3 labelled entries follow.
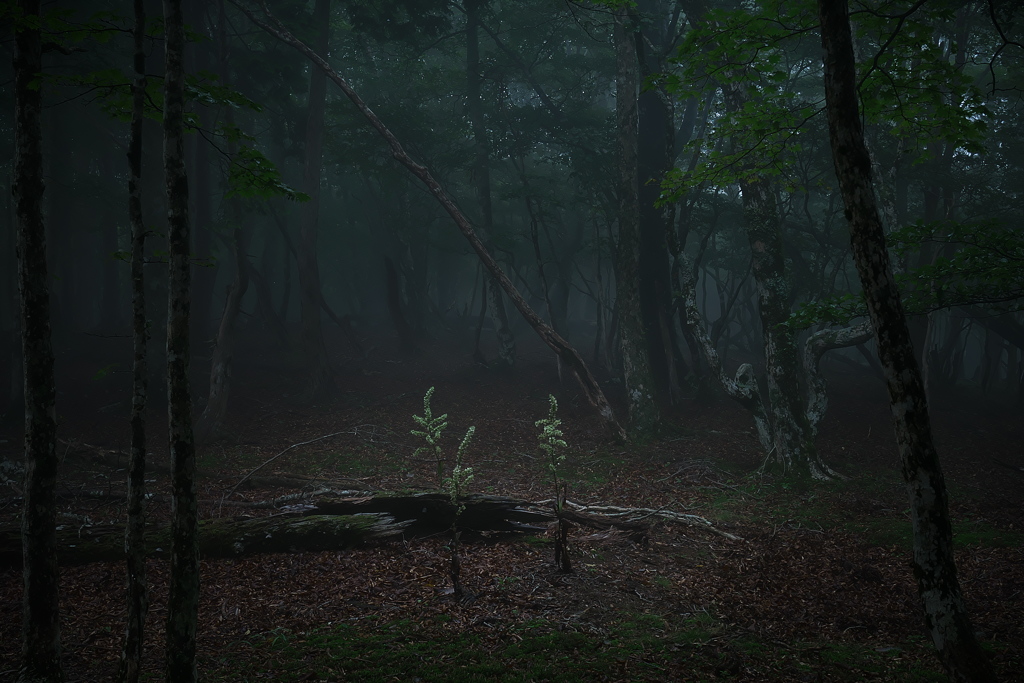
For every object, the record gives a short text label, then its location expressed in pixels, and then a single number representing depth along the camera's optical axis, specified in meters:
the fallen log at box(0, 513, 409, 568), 7.62
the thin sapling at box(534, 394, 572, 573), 7.05
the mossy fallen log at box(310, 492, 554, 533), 8.83
